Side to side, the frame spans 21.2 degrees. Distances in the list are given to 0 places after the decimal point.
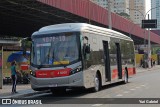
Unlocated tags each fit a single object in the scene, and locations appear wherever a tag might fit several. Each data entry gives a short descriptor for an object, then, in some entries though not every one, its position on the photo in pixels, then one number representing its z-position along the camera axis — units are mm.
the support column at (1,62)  23625
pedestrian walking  21308
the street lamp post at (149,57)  70675
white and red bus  18172
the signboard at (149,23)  70125
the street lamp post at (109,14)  38875
